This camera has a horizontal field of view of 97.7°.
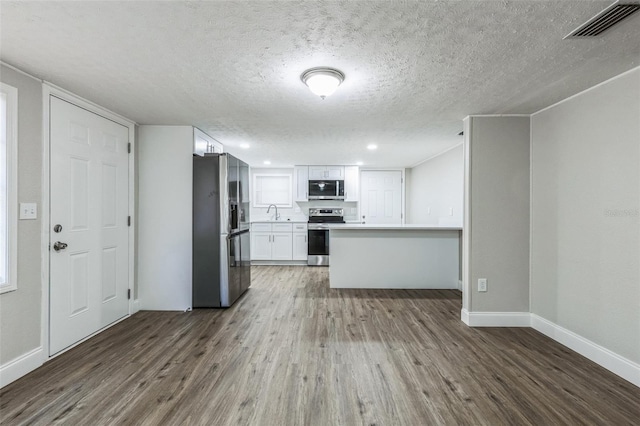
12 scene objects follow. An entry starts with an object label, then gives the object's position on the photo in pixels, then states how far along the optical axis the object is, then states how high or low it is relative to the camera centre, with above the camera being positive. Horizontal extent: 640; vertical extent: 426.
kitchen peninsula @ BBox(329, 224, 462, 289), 4.22 -0.69
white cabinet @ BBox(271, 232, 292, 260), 6.12 -0.74
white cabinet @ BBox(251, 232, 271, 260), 6.13 -0.72
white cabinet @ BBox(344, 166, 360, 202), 6.30 +0.66
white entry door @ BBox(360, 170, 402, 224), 6.62 +0.36
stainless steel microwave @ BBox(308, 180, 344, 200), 6.24 +0.52
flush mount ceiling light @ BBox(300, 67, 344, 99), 1.97 +0.96
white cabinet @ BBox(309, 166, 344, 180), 6.29 +0.90
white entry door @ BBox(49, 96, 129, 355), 2.33 -0.11
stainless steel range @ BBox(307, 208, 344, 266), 6.02 -0.71
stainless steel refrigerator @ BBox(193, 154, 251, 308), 3.40 -0.24
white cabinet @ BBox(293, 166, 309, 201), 6.30 +0.70
